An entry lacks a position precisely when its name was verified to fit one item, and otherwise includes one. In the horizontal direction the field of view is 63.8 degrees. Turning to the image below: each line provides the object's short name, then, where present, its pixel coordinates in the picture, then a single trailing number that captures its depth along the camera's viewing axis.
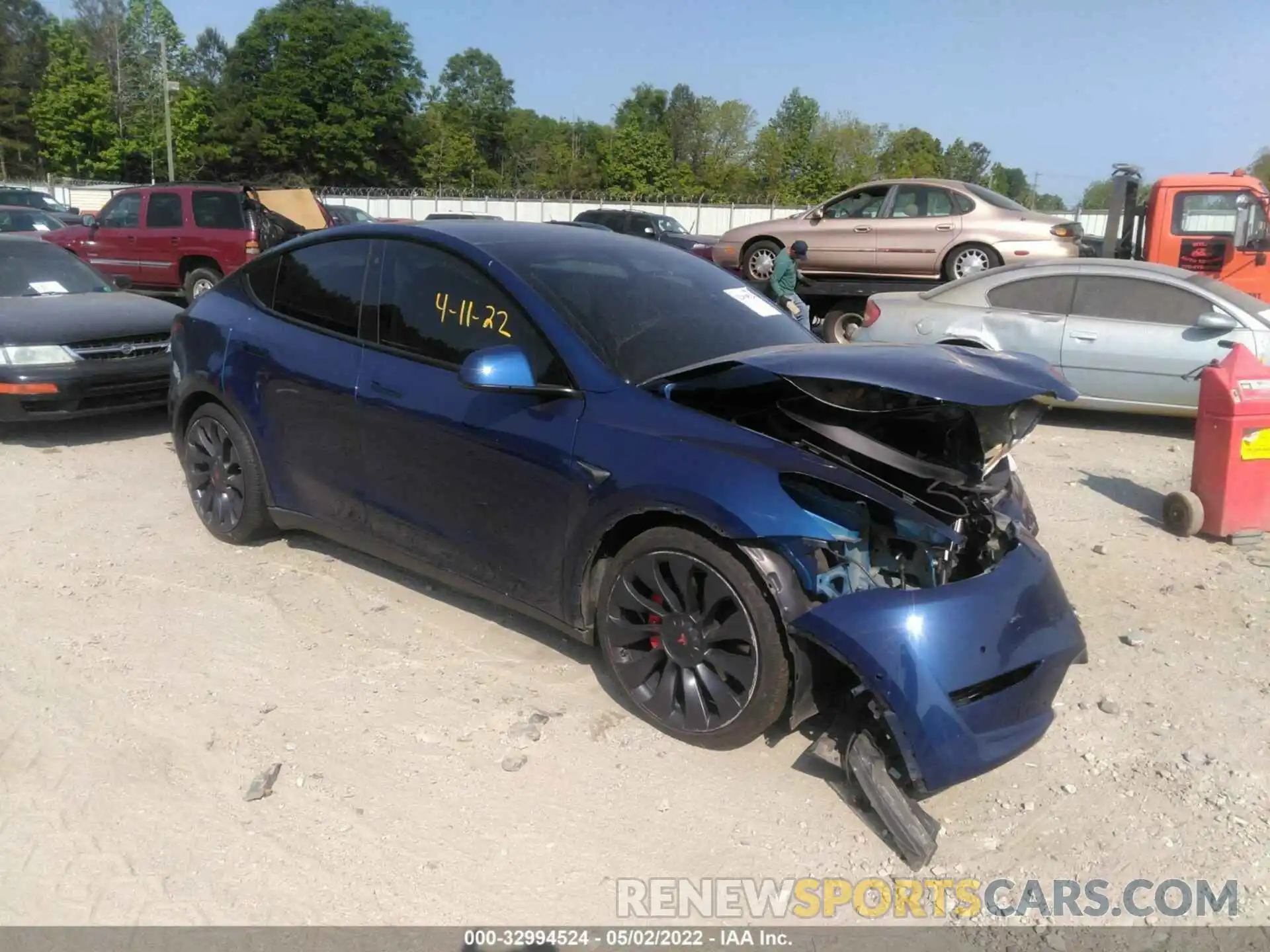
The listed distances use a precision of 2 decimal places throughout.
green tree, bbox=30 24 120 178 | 61.03
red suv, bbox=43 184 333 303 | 13.64
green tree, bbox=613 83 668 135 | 86.06
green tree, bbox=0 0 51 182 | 70.81
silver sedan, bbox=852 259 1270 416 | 8.20
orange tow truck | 11.73
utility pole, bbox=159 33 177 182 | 37.31
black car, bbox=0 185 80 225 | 27.75
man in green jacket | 11.19
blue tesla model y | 3.20
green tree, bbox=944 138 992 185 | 73.38
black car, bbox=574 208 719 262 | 26.28
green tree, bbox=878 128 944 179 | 64.62
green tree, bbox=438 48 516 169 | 84.69
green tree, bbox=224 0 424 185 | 71.12
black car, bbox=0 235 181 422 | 7.33
